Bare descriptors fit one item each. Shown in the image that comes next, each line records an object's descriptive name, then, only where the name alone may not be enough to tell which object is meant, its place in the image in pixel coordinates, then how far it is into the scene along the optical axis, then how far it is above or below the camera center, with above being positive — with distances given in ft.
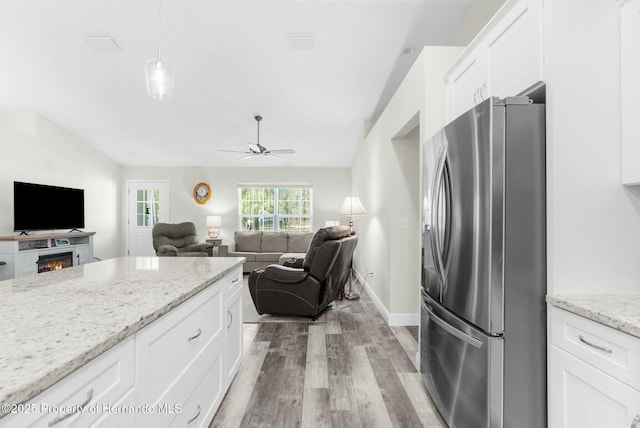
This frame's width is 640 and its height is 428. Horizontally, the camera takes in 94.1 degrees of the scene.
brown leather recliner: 10.23 -2.38
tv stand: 13.67 -1.69
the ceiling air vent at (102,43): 11.36 +6.73
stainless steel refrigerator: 4.15 -0.80
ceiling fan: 15.15 +3.26
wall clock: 23.79 +1.79
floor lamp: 13.88 +0.23
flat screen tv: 14.97 +0.44
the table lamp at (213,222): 22.48 -0.58
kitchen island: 1.95 -0.98
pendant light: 5.99 +2.79
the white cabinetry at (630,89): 3.74 +1.57
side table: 19.59 -2.09
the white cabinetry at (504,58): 4.31 +2.65
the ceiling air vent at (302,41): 10.92 +6.51
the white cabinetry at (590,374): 2.95 -1.80
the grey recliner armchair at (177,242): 17.91 -1.81
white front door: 23.72 +0.45
